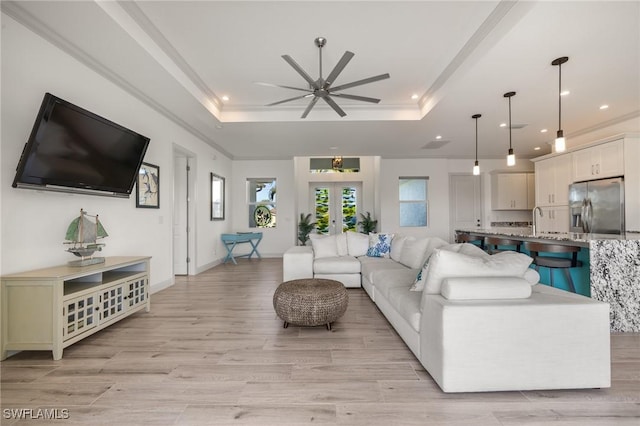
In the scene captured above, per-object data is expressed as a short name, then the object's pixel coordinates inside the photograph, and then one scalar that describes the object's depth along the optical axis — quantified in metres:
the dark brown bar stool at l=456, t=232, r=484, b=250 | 4.38
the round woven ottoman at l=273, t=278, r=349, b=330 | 2.47
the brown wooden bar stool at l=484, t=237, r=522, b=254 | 3.65
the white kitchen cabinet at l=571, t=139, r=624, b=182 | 4.21
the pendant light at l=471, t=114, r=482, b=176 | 4.28
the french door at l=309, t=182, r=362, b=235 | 8.38
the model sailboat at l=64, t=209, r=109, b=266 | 2.44
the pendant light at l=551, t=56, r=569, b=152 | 2.75
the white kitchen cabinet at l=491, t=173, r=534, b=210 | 6.96
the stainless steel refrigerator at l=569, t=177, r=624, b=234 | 4.20
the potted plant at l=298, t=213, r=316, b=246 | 7.66
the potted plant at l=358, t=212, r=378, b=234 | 7.52
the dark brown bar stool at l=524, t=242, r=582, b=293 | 2.81
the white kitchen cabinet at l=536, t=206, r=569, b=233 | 5.22
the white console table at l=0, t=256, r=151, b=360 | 2.01
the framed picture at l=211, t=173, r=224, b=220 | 6.09
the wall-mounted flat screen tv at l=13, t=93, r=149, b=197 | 2.11
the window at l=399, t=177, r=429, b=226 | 7.30
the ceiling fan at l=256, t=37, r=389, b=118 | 2.50
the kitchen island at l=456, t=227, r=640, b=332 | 2.53
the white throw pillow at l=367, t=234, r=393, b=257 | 4.25
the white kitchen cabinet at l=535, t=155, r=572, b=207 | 5.14
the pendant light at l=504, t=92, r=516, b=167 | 3.54
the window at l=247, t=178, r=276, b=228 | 7.59
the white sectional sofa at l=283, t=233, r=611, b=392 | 1.59
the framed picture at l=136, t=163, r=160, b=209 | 3.62
